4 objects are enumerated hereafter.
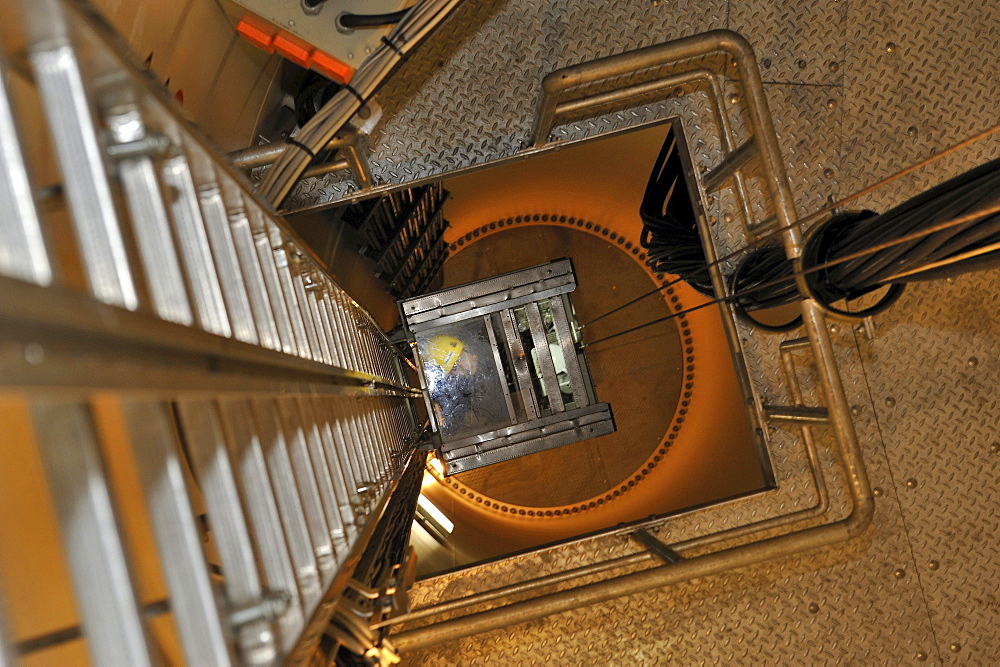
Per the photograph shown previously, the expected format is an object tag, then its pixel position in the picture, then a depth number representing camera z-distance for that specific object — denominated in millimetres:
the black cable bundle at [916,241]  1627
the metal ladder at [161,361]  701
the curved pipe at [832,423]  2213
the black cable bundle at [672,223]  3641
